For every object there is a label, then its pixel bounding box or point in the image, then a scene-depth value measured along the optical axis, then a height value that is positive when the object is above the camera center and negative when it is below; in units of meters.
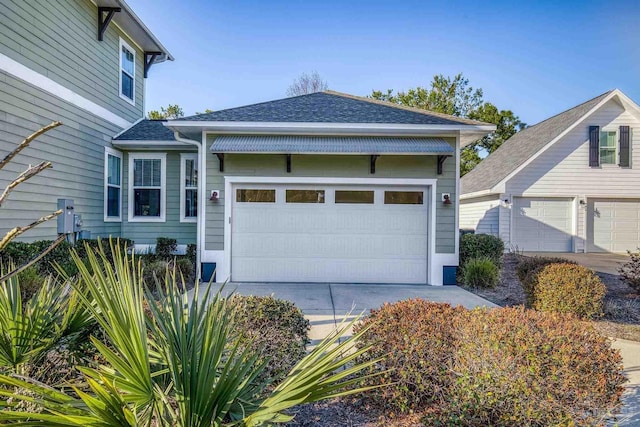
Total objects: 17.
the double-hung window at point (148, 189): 9.53 +0.67
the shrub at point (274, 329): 2.98 -1.05
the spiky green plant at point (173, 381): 1.35 -0.72
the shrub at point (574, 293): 5.11 -1.09
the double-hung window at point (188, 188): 9.49 +0.71
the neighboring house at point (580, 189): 13.32 +1.11
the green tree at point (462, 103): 27.17 +9.07
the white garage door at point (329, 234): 7.99 -0.41
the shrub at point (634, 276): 6.62 -1.09
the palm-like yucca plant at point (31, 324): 2.19 -0.75
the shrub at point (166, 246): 9.09 -0.85
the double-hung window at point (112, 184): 9.20 +0.77
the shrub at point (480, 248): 8.36 -0.74
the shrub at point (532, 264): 6.23 -0.85
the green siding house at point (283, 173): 7.33 +0.94
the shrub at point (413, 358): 2.74 -1.15
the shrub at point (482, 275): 7.50 -1.24
